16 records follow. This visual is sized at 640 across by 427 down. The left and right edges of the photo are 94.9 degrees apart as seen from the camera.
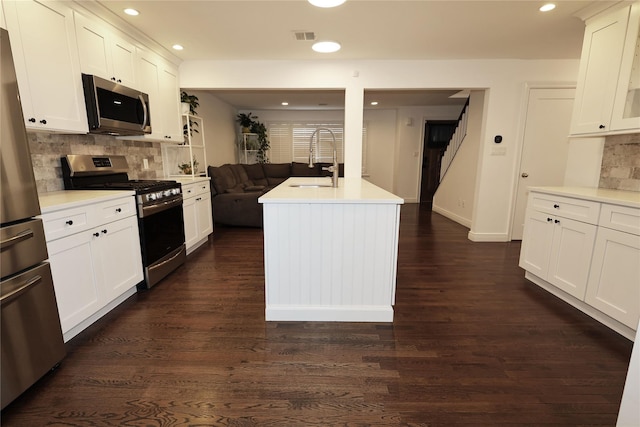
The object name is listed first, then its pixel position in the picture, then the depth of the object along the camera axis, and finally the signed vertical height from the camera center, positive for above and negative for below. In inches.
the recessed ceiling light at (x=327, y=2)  77.2 +41.3
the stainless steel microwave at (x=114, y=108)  91.7 +17.7
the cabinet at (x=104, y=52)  91.3 +36.6
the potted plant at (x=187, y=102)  158.6 +32.0
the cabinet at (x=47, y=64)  71.6 +25.3
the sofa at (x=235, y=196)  185.8 -22.5
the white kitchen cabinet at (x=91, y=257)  67.7 -25.7
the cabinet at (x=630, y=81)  87.7 +24.1
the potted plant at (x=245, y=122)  279.6 +37.0
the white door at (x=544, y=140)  149.7 +10.8
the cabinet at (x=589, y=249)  73.4 -25.4
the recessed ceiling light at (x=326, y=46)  107.2 +41.9
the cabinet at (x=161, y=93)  122.9 +30.3
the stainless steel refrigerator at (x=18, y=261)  50.7 -18.5
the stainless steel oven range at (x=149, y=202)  96.2 -15.2
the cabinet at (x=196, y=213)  135.0 -26.0
